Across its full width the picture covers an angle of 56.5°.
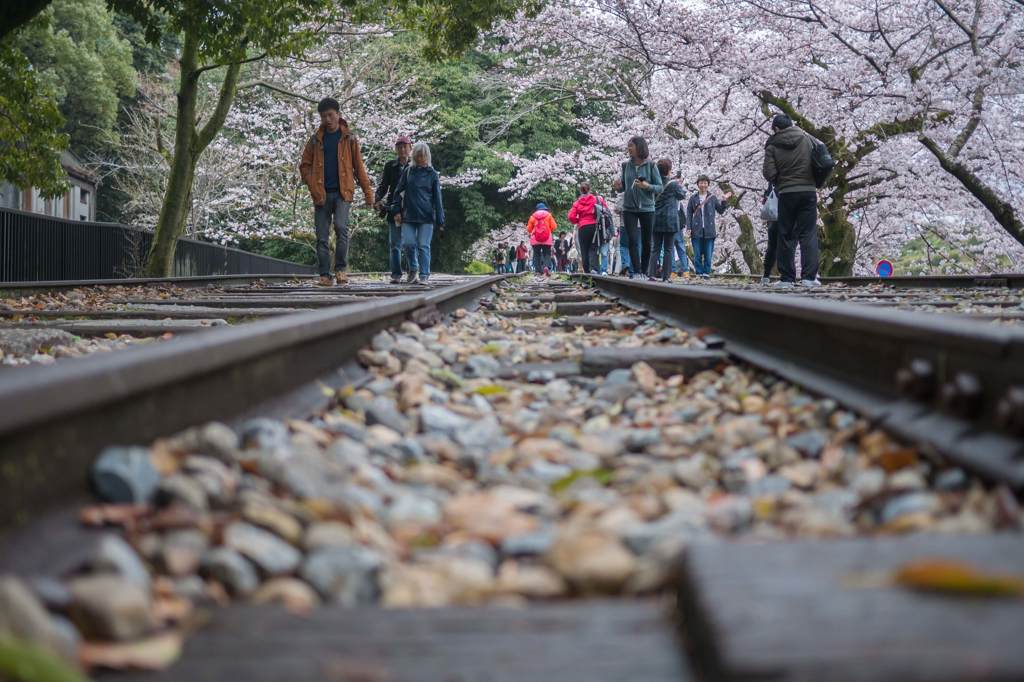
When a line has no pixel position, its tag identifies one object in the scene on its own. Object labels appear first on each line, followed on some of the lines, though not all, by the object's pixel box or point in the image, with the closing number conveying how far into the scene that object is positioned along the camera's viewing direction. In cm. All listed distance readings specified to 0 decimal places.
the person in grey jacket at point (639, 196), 1119
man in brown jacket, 977
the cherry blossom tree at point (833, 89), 1789
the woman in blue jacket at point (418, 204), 1109
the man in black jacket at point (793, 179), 1007
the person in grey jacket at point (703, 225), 1728
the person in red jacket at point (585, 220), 1702
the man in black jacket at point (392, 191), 1144
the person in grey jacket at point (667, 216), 1323
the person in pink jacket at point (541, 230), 2155
